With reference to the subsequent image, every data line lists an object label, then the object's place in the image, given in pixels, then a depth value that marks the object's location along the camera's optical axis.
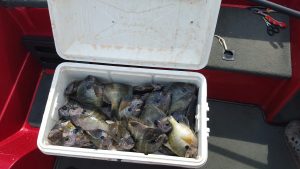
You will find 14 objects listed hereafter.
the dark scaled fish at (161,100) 1.54
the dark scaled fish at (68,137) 1.43
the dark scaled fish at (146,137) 1.41
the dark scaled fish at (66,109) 1.50
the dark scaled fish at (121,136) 1.42
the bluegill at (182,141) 1.40
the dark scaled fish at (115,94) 1.57
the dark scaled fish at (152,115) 1.50
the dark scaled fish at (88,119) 1.48
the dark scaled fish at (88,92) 1.56
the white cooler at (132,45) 1.36
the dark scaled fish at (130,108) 1.52
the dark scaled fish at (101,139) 1.42
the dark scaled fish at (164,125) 1.46
